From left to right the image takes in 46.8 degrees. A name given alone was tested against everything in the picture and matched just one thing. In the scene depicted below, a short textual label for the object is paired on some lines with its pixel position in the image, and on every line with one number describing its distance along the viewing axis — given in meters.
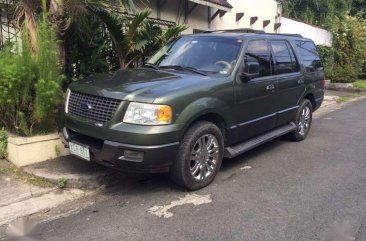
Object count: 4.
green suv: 4.52
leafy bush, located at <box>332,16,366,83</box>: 17.09
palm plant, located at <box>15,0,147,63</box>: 6.10
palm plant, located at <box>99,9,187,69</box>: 7.20
